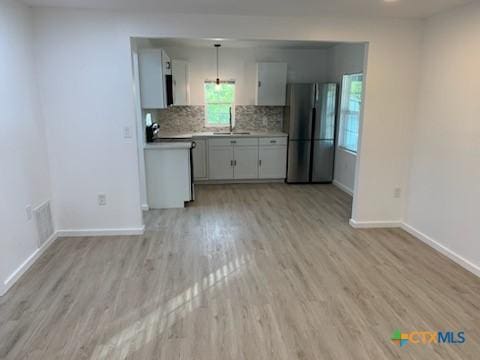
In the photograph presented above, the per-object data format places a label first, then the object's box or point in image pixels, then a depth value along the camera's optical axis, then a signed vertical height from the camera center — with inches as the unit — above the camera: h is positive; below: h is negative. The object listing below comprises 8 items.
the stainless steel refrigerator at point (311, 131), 243.0 -20.4
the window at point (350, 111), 224.8 -6.3
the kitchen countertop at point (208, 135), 243.3 -23.3
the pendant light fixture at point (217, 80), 255.1 +14.2
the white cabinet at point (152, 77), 184.1 +11.6
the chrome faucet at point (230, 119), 268.4 -13.8
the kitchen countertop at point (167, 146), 189.5 -23.5
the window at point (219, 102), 265.4 -1.1
